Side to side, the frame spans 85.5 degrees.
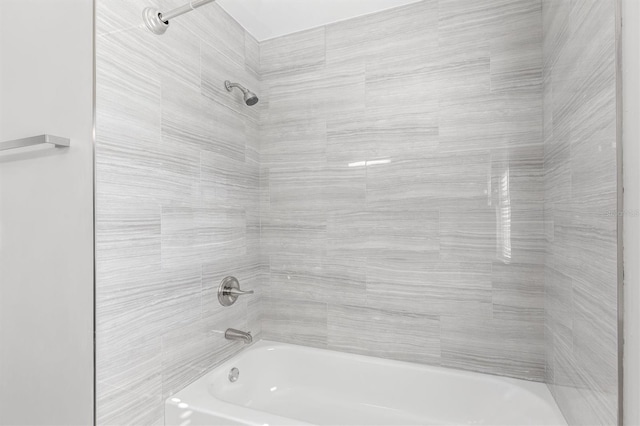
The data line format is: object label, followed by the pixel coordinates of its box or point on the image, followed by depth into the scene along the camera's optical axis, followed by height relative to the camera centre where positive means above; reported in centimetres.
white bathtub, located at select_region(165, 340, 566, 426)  139 -86
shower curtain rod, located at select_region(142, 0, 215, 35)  129 +75
